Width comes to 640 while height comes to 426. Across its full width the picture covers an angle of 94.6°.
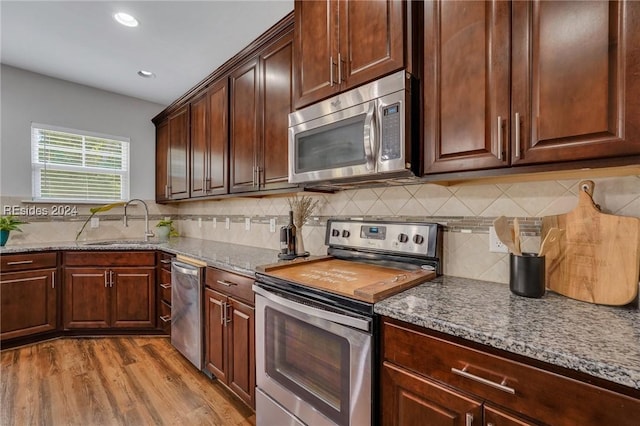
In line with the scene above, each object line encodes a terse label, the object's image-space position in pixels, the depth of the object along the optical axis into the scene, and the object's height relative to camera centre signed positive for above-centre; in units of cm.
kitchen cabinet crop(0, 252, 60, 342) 258 -75
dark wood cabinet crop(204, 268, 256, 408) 173 -76
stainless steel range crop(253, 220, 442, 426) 111 -47
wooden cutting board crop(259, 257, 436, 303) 116 -32
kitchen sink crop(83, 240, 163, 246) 299 -33
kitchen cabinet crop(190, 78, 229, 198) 261 +67
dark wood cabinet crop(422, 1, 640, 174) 87 +44
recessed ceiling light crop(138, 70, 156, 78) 297 +141
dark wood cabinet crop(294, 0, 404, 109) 131 +84
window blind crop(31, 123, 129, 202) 313 +53
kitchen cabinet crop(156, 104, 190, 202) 320 +65
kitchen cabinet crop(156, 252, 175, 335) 275 -77
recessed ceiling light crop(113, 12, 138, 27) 212 +141
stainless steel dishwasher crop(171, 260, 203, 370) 218 -78
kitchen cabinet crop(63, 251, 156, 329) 286 -76
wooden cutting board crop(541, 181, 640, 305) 99 -16
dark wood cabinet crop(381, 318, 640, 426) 68 -48
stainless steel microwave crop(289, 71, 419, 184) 126 +38
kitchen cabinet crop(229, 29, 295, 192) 202 +70
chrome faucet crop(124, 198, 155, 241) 348 -13
